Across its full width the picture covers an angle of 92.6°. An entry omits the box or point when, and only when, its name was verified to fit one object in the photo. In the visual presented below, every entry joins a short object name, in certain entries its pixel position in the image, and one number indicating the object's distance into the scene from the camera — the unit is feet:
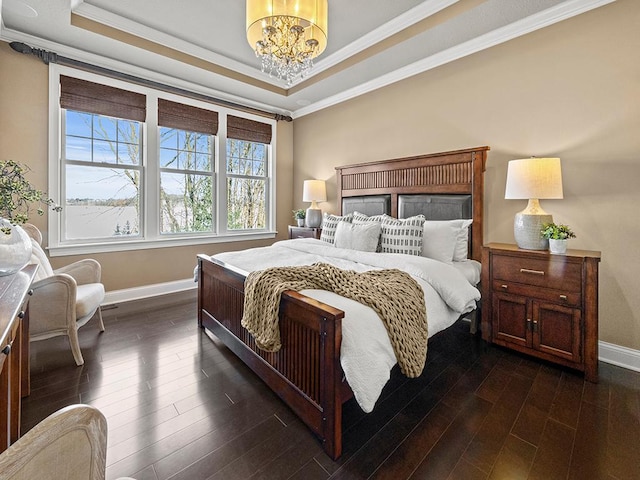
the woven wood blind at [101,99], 10.96
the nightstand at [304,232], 14.57
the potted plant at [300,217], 16.12
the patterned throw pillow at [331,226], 11.77
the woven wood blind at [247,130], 15.39
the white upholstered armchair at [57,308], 7.11
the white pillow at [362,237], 9.97
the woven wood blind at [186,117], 13.17
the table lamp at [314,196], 15.06
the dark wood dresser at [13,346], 3.04
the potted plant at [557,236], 7.49
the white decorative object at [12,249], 4.33
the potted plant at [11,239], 4.35
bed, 4.89
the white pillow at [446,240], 8.92
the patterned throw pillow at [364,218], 10.86
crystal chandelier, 6.50
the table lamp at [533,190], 7.77
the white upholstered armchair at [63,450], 1.82
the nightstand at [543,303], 7.01
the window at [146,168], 11.39
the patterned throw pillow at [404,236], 9.18
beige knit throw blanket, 5.29
